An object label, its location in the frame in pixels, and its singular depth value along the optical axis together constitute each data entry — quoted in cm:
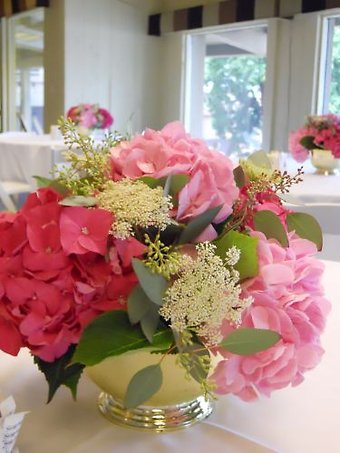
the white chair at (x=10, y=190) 370
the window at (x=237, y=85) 510
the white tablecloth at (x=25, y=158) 375
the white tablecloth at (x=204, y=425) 60
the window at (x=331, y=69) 488
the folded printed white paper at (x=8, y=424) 52
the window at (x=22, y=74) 668
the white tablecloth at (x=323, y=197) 188
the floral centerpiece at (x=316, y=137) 267
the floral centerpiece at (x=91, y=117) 433
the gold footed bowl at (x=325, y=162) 271
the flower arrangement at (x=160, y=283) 51
